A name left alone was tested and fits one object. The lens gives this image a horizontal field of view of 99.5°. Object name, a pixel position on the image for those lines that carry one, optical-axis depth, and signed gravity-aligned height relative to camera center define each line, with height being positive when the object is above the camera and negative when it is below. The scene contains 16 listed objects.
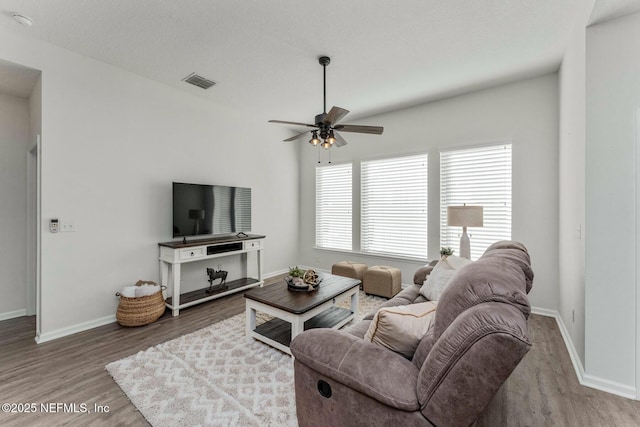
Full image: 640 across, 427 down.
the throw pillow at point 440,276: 2.40 -0.59
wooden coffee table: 2.37 -0.89
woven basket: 3.03 -1.13
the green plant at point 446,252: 3.43 -0.51
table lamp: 3.30 -0.09
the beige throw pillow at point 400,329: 1.36 -0.60
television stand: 3.40 -0.61
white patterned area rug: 1.75 -1.31
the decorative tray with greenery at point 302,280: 2.78 -0.73
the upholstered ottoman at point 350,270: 4.23 -0.92
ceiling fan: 2.63 +0.87
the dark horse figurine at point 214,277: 3.82 -0.93
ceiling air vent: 3.42 +1.71
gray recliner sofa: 0.97 -0.68
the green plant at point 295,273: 2.93 -0.67
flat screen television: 3.68 +0.03
